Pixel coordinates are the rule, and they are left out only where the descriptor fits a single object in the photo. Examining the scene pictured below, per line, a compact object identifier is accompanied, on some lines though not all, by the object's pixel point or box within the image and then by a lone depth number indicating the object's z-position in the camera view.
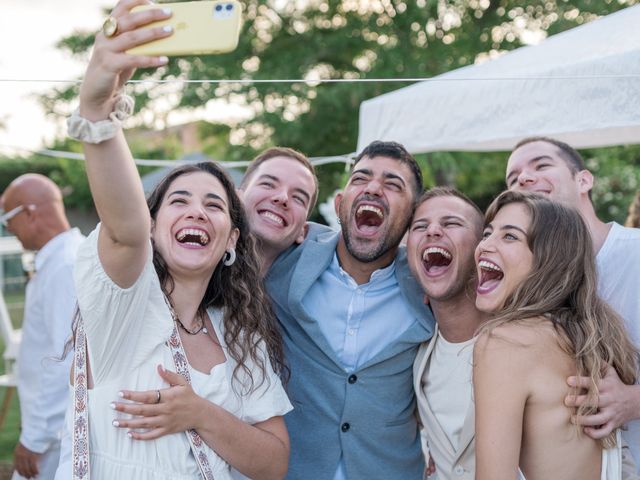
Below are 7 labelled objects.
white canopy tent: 3.23
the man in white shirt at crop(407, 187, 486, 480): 2.74
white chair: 5.71
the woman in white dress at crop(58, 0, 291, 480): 1.64
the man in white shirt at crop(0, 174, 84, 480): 3.98
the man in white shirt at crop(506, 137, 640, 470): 2.20
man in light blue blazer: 2.74
